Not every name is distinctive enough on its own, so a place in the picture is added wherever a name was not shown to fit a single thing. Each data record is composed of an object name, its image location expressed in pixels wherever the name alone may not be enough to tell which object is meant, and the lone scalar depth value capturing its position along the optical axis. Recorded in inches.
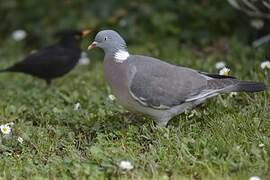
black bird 535.8
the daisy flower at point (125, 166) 326.6
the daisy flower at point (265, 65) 448.8
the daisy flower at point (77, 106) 443.6
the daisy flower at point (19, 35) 671.8
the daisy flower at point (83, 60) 609.6
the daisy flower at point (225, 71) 447.2
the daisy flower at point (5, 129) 392.5
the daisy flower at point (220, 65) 486.6
